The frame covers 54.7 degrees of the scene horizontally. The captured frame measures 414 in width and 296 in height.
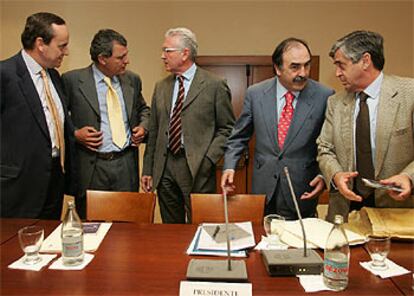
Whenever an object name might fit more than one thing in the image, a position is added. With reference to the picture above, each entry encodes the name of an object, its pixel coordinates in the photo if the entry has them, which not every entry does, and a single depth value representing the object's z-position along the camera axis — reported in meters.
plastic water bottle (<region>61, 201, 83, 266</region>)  1.43
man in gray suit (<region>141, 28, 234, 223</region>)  2.75
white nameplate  1.23
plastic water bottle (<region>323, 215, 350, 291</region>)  1.25
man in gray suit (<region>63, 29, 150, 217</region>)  2.78
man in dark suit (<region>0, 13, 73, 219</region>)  2.28
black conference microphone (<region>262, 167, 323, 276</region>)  1.35
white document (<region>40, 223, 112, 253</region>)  1.58
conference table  1.26
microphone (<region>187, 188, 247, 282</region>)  1.26
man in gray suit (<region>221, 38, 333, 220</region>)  2.33
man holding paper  1.92
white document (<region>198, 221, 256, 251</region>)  1.58
